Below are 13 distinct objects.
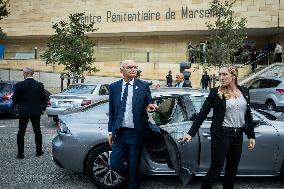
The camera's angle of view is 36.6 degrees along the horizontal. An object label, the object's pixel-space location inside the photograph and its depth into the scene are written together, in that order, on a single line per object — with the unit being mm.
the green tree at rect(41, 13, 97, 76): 23547
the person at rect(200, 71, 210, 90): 24406
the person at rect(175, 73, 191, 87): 10052
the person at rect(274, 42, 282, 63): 26361
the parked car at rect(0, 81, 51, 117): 15156
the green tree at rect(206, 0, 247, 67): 24062
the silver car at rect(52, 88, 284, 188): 5801
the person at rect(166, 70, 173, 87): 25230
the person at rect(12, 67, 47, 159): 8125
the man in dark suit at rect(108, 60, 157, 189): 4945
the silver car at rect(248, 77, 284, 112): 15094
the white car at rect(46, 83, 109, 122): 12977
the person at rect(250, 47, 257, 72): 27484
